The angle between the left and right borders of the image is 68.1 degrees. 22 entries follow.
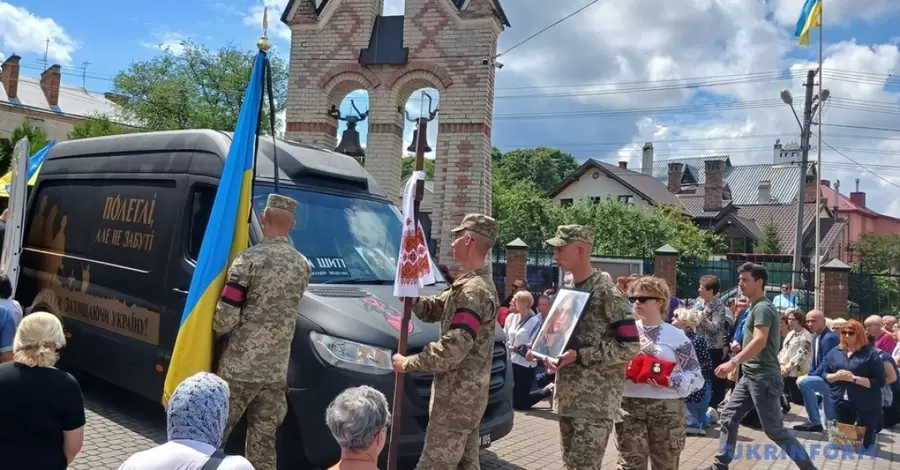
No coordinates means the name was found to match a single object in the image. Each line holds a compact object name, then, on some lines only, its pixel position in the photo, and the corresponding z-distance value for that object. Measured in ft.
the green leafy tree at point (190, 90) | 75.87
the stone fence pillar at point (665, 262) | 48.88
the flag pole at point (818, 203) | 53.93
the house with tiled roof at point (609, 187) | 148.77
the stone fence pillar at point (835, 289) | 48.49
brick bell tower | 35.60
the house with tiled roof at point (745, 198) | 150.30
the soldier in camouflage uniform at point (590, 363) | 12.21
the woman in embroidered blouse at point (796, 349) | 29.45
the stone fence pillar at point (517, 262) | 49.73
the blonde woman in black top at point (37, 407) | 9.55
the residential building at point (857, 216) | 204.13
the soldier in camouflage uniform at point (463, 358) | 11.40
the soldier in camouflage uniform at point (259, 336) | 12.82
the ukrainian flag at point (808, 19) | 62.90
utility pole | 72.54
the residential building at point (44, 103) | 144.56
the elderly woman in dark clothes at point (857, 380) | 22.70
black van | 14.19
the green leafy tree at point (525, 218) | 108.99
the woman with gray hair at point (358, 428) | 7.46
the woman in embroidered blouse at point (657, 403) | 13.78
